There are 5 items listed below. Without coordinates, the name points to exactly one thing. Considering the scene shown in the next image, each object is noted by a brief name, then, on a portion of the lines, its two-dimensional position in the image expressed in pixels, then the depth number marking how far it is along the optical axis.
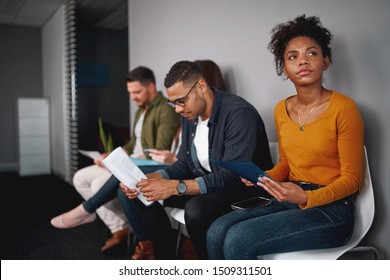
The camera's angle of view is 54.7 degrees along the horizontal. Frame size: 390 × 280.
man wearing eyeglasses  1.42
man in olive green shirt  2.21
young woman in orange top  1.14
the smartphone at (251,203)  1.34
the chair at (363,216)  1.21
